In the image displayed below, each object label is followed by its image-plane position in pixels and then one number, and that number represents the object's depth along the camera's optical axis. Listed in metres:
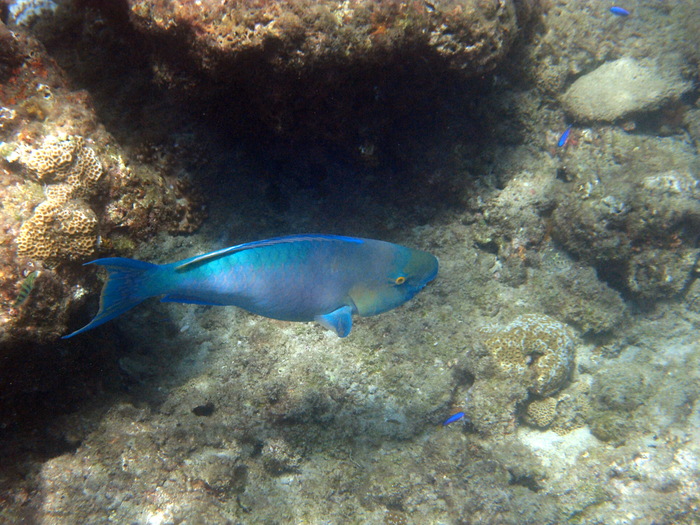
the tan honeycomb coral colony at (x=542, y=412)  4.70
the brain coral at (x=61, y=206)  2.91
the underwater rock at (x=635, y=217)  4.56
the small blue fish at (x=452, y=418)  4.24
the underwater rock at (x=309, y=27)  2.89
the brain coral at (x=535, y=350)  4.48
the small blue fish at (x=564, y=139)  5.14
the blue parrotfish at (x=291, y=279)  2.04
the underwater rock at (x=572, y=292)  4.88
